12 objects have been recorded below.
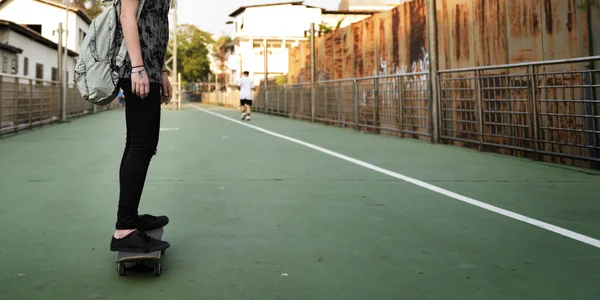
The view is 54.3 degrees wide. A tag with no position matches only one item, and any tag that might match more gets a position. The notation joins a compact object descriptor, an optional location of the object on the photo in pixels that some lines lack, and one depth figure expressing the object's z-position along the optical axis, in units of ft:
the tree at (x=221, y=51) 319.57
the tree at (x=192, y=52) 291.79
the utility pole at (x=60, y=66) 68.37
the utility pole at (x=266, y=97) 100.05
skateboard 9.37
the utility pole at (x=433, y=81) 36.27
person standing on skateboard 9.62
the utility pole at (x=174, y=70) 123.41
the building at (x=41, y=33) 103.50
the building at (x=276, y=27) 232.94
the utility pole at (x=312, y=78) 66.74
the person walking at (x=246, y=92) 73.45
